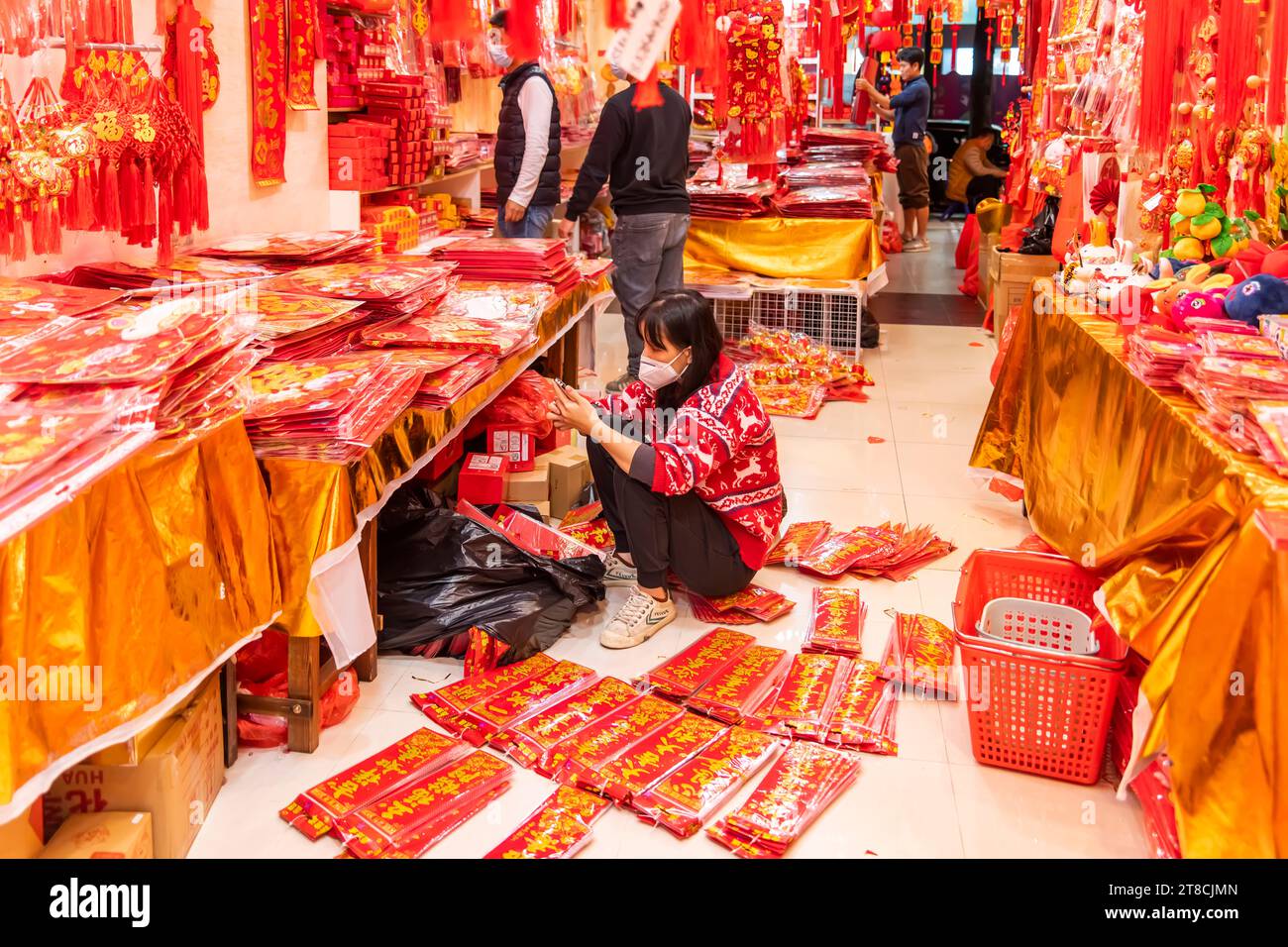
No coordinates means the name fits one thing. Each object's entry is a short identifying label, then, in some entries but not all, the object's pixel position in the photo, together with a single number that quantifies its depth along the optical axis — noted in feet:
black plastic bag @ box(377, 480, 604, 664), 9.85
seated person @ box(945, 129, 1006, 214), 44.27
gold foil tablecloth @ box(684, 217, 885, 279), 21.47
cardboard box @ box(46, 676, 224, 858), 6.68
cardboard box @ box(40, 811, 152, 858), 6.24
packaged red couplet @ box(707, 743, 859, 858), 7.21
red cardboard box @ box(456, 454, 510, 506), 12.29
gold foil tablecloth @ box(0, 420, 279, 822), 5.41
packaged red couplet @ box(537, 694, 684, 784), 8.05
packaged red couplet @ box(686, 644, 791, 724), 8.94
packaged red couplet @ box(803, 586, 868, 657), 10.06
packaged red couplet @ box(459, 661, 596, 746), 8.55
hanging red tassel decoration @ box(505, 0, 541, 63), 8.81
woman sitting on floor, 9.87
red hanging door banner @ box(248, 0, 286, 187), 12.53
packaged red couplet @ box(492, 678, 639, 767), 8.25
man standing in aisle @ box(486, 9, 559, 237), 17.44
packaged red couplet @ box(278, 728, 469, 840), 7.27
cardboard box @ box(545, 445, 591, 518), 13.33
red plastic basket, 7.77
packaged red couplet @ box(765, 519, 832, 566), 12.05
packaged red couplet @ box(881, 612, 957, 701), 9.35
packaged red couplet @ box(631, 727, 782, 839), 7.46
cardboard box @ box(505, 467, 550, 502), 12.91
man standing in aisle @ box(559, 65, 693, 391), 17.58
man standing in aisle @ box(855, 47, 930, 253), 35.60
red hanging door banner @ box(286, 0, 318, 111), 13.35
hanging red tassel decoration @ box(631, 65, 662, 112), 9.29
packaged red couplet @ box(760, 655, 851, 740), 8.71
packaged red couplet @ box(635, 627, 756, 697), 9.29
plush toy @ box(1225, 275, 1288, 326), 8.91
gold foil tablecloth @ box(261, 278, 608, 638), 7.73
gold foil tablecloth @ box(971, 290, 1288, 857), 5.94
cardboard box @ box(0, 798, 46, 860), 5.99
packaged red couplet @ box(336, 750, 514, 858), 7.04
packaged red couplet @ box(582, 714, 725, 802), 7.75
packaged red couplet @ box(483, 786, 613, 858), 7.00
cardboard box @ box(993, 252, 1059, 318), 20.53
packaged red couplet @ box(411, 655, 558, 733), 8.80
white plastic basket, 9.07
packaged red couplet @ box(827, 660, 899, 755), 8.51
